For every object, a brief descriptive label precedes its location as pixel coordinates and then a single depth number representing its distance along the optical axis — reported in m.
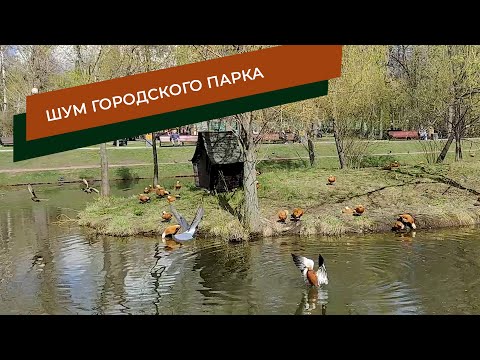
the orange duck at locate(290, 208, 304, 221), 15.52
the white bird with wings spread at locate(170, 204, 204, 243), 12.64
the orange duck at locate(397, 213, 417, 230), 14.92
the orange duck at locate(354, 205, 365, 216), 15.95
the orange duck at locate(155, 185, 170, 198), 19.61
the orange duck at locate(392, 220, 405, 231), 14.75
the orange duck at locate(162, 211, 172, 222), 16.08
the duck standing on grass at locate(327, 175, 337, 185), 19.91
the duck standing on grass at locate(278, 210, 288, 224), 15.36
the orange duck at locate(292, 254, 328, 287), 9.19
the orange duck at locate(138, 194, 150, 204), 19.05
